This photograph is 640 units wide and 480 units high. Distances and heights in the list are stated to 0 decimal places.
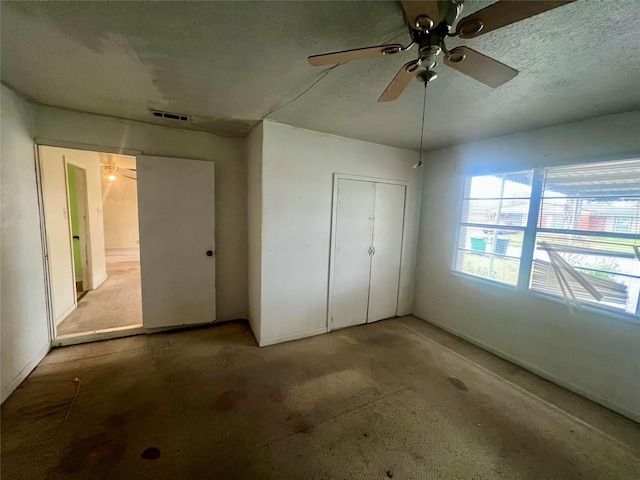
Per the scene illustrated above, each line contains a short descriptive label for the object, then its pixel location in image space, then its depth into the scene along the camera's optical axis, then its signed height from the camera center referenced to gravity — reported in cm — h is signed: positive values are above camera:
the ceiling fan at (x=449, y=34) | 92 +74
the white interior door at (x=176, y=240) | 289 -38
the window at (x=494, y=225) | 273 -6
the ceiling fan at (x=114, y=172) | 584 +83
